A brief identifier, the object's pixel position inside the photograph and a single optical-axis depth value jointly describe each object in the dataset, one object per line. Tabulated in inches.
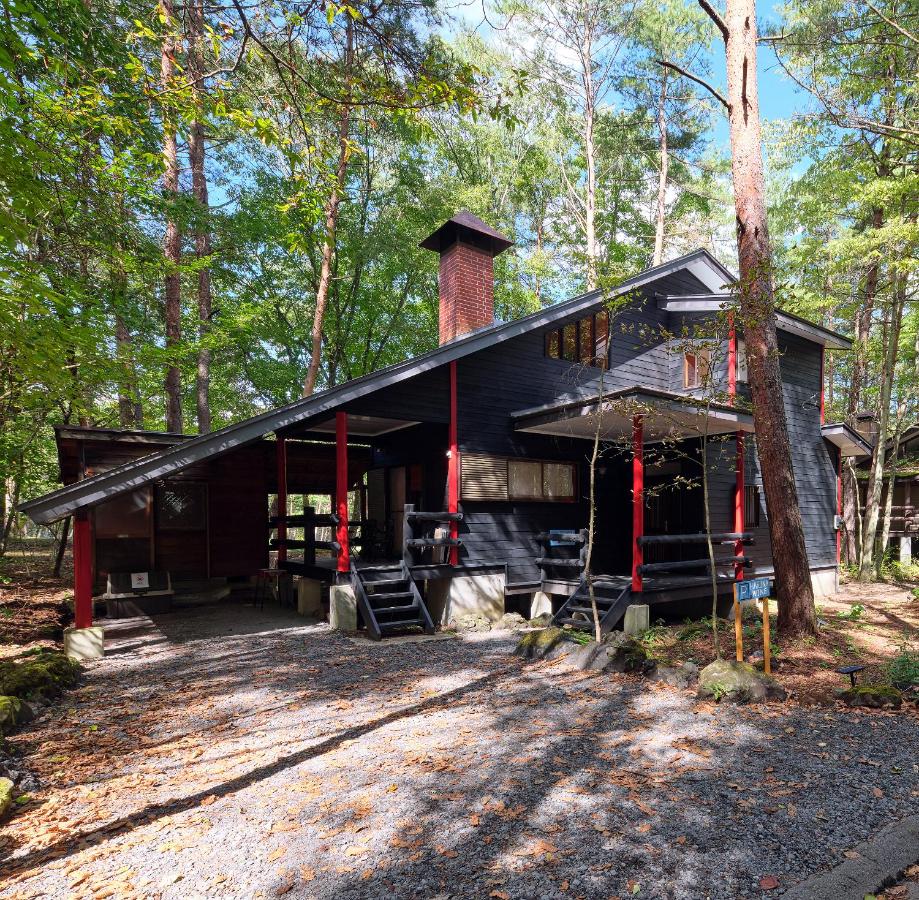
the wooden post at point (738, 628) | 220.5
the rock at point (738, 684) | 213.0
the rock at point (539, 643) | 289.9
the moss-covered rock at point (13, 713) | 189.3
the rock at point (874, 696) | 203.8
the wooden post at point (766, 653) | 229.6
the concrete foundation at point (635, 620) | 342.3
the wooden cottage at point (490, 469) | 358.3
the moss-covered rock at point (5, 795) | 136.7
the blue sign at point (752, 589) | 213.6
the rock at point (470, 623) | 372.8
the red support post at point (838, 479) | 565.9
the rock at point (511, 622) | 377.1
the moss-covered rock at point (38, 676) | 216.5
